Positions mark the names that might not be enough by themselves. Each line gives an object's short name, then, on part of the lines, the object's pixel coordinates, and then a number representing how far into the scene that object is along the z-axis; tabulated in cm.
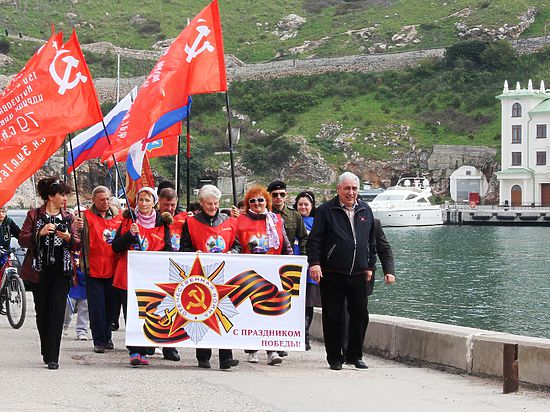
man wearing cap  1551
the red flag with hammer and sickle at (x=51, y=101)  1534
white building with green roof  10956
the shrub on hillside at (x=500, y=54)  12850
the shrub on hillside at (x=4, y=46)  13512
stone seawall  1284
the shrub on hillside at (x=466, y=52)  12912
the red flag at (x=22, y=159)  1567
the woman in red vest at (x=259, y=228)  1470
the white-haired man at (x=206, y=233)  1439
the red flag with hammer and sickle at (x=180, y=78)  1609
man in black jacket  1424
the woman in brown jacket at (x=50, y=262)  1414
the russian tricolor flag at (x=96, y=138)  2222
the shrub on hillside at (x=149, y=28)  15112
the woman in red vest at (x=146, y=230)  1491
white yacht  10194
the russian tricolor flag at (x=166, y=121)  1695
